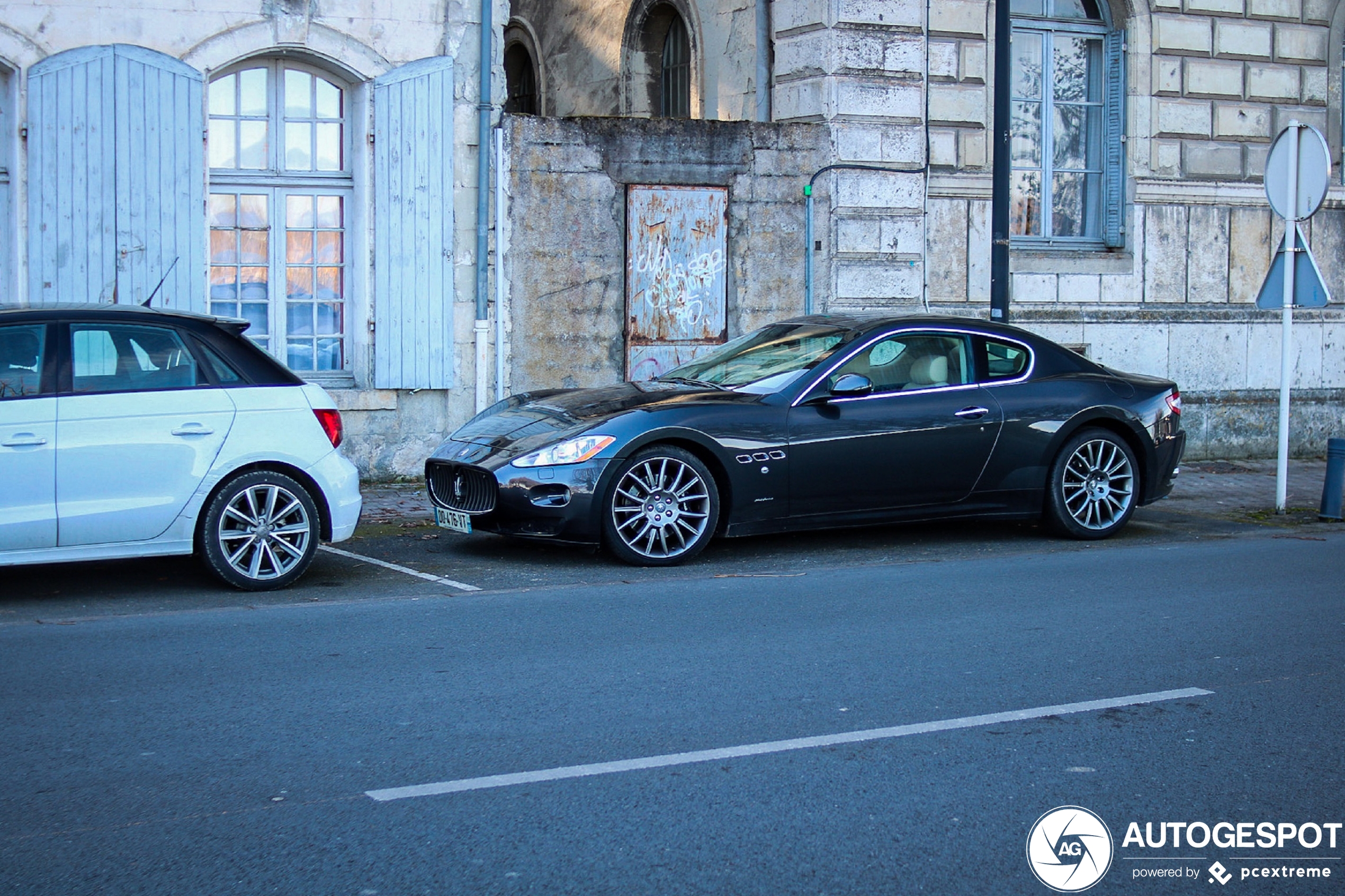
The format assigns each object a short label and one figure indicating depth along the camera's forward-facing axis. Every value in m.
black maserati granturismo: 8.91
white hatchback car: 7.54
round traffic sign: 11.67
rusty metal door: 14.02
